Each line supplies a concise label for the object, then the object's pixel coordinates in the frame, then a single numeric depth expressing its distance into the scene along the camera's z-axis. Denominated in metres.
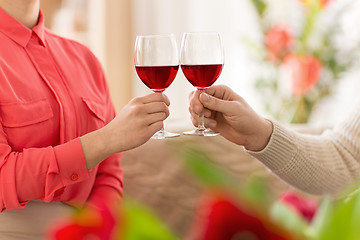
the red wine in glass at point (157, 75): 1.52
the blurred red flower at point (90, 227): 0.62
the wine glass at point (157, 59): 1.52
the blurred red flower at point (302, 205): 1.08
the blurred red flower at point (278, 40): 3.07
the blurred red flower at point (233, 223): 0.56
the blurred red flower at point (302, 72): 2.99
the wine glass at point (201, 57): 1.54
